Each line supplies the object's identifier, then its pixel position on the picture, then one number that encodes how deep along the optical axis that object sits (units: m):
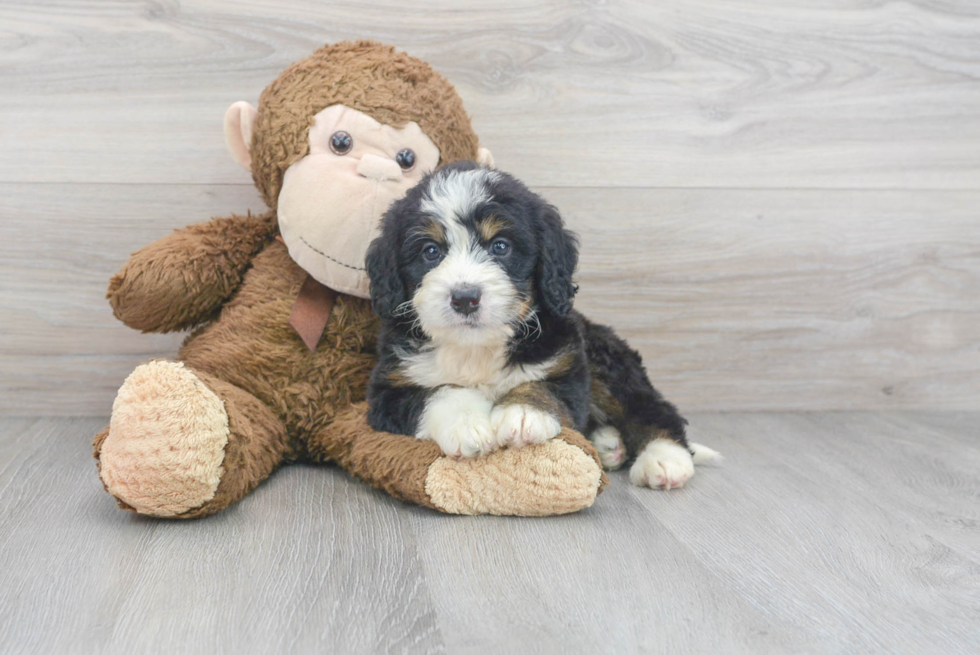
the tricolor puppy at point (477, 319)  0.91
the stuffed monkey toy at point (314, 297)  0.93
